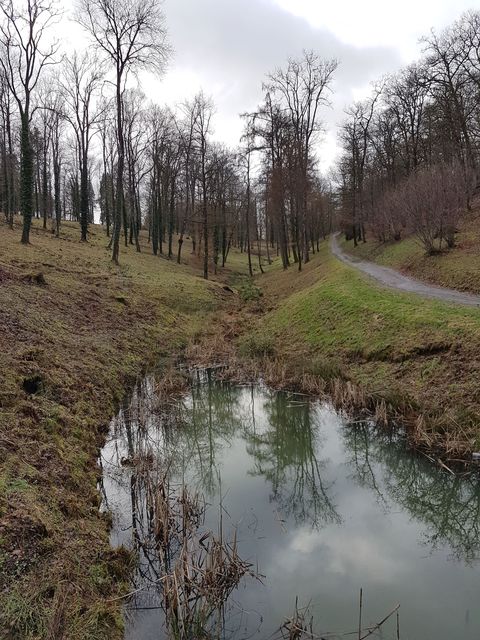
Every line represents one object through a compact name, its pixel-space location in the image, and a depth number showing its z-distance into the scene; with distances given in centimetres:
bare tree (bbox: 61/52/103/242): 3328
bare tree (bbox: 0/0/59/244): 2159
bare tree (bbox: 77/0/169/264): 2291
